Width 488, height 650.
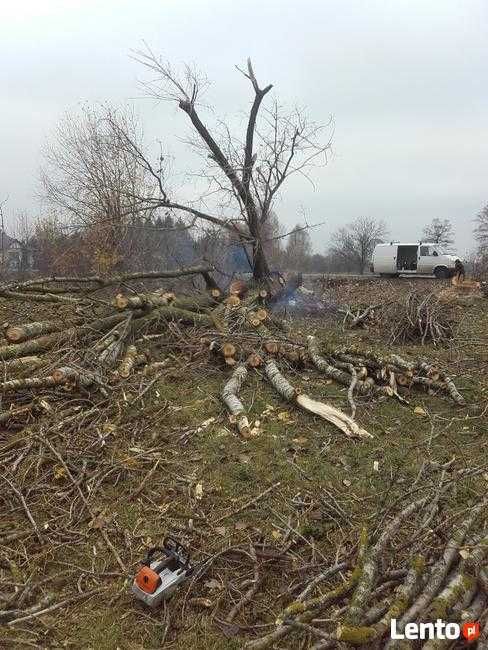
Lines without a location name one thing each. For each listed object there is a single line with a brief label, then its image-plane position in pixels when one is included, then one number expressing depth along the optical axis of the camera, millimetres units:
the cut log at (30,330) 5492
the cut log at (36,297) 5418
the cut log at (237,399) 4688
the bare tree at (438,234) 50841
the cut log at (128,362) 5516
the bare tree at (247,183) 12602
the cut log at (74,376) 4879
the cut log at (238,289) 9531
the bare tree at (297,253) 36894
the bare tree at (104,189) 15781
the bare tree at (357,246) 54969
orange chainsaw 2754
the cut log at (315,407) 4719
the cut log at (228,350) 6168
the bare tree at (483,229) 38406
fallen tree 5047
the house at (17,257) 17650
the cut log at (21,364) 5012
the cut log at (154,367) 5723
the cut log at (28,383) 4582
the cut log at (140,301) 6598
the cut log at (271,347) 6320
